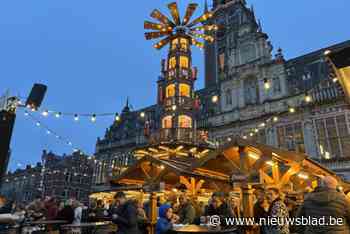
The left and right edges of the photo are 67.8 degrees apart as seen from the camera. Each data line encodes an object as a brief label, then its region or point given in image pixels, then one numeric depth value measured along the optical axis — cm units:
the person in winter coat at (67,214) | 786
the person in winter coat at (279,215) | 527
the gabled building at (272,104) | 1806
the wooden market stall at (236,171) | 757
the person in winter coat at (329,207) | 357
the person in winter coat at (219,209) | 664
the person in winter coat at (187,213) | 710
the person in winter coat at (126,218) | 546
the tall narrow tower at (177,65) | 2071
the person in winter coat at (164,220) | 555
